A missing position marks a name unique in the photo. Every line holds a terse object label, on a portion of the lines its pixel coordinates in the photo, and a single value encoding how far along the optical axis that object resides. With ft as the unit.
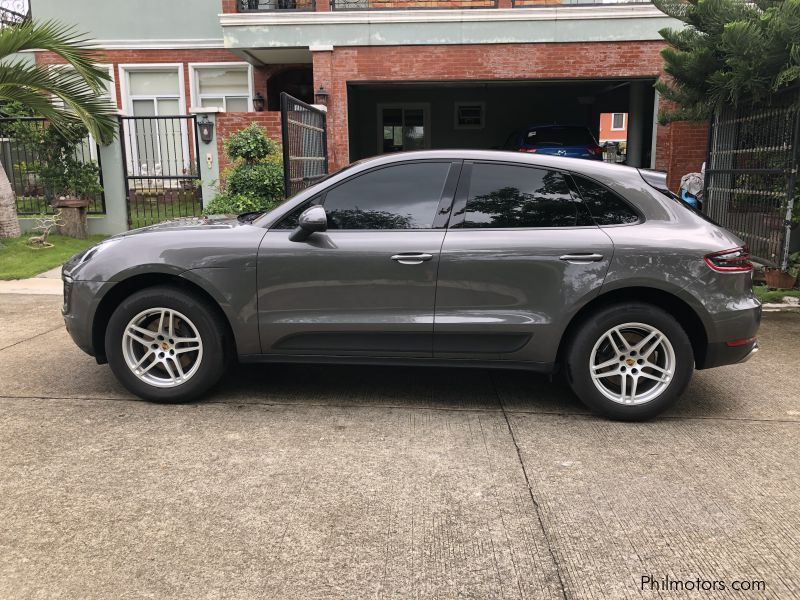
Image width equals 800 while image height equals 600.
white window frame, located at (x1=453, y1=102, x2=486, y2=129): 66.59
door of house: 67.05
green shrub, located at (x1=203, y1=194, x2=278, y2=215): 30.63
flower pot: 26.55
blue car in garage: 47.67
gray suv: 13.75
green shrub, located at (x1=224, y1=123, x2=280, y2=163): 32.48
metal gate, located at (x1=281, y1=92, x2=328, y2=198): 25.76
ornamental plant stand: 37.63
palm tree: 32.09
